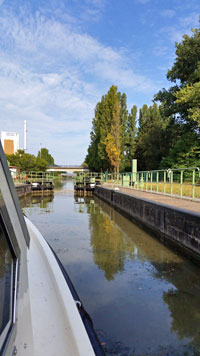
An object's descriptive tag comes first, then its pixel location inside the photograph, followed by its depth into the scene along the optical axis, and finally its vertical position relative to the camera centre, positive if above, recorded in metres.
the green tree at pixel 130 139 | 36.24 +4.66
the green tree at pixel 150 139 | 33.63 +4.45
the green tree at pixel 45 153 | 76.07 +5.69
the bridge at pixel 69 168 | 69.26 +1.26
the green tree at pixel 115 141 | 31.34 +3.76
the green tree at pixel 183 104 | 19.52 +5.23
